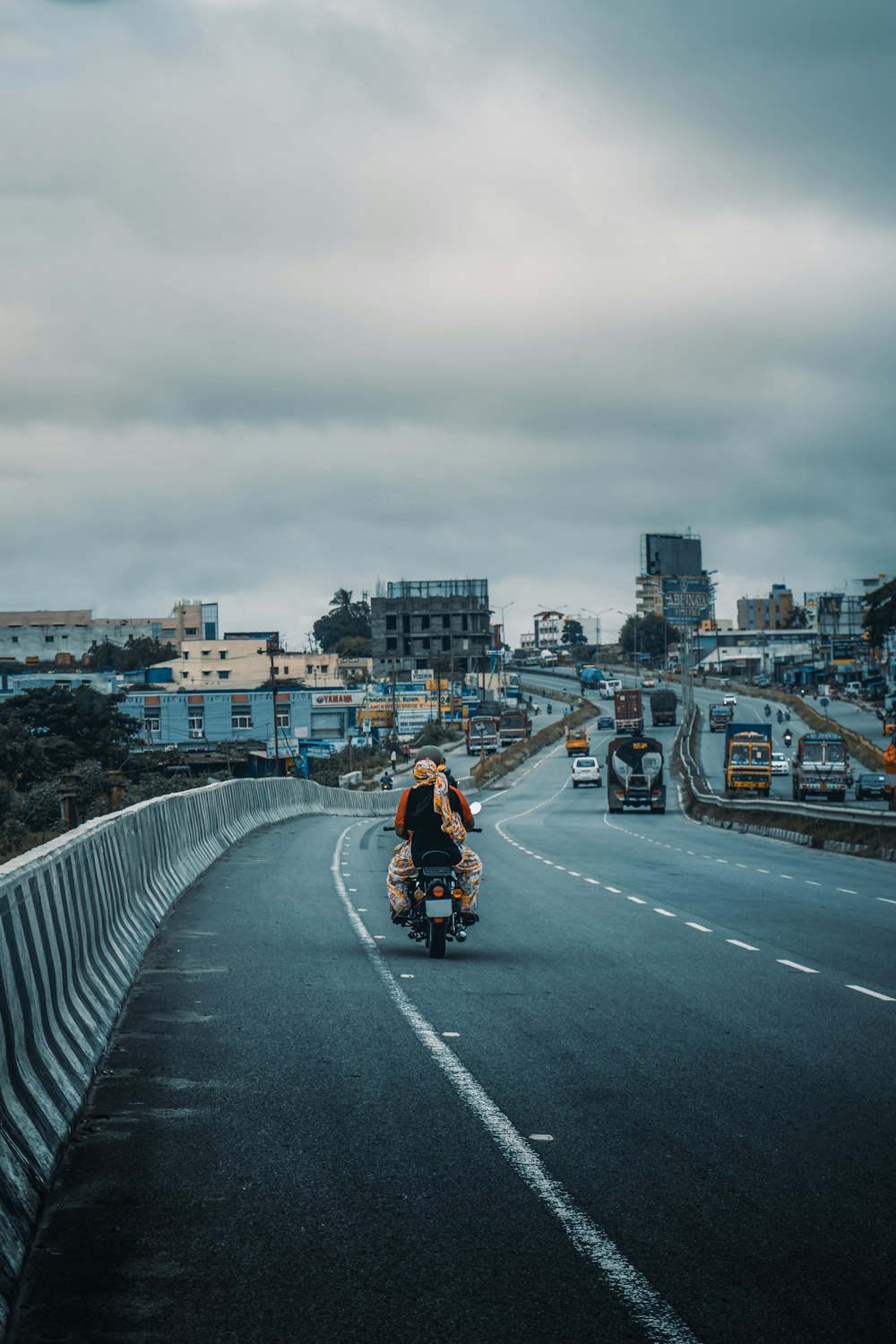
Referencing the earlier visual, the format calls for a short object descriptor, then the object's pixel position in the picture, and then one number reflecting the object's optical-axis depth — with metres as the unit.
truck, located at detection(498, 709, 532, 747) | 136.00
